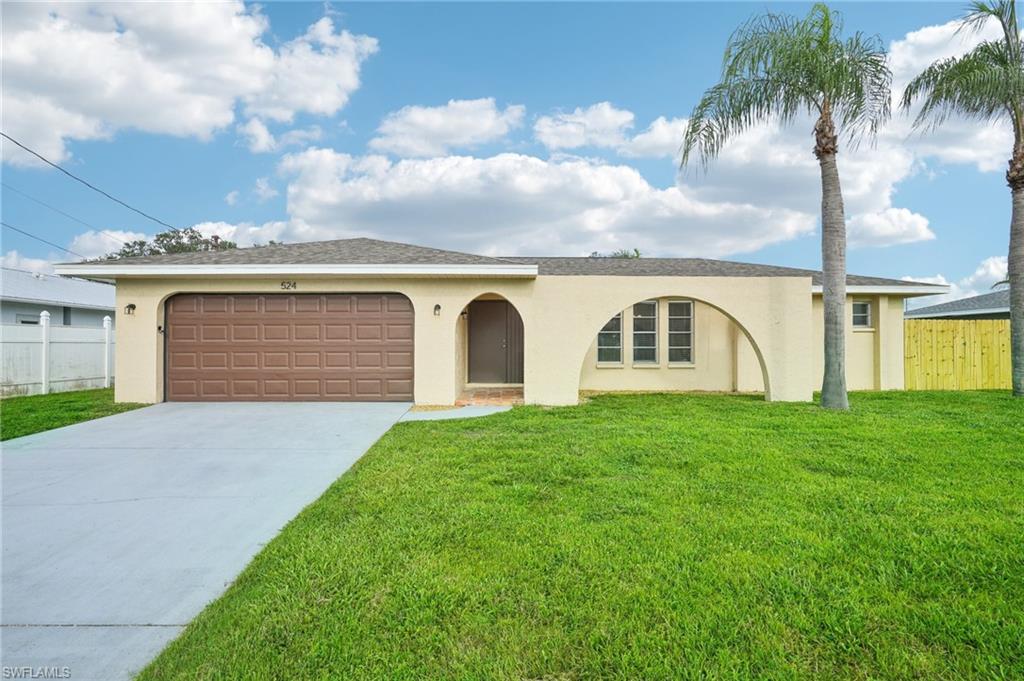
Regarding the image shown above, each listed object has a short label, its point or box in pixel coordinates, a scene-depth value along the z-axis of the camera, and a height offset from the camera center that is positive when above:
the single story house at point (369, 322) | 10.42 +0.55
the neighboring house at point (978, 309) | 19.14 +1.56
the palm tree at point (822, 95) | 9.42 +5.02
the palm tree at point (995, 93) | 11.00 +5.73
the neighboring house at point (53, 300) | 16.90 +1.82
